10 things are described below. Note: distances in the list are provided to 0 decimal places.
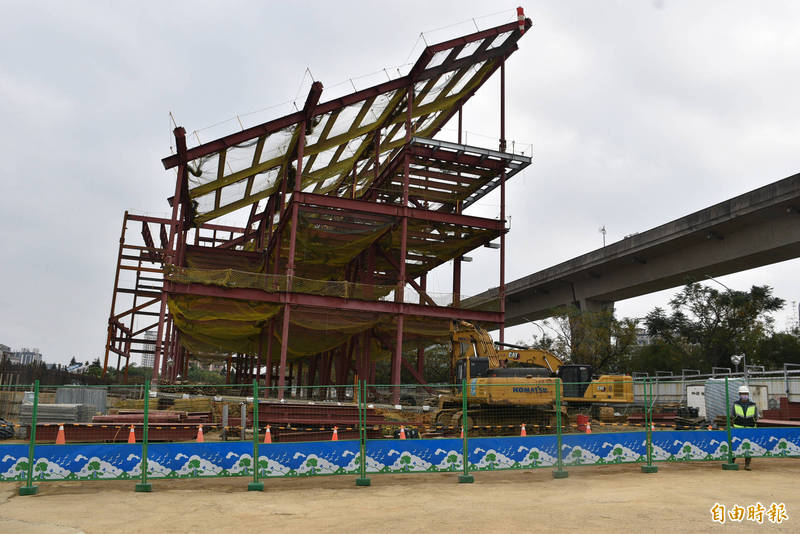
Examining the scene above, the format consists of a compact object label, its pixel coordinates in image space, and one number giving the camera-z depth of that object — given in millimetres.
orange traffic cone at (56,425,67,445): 15250
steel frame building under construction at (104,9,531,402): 29641
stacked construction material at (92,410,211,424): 18438
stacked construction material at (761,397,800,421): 22594
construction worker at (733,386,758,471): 13977
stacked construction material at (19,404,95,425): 19188
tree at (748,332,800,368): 38031
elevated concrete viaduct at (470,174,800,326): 29500
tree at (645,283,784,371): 38438
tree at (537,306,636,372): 41875
